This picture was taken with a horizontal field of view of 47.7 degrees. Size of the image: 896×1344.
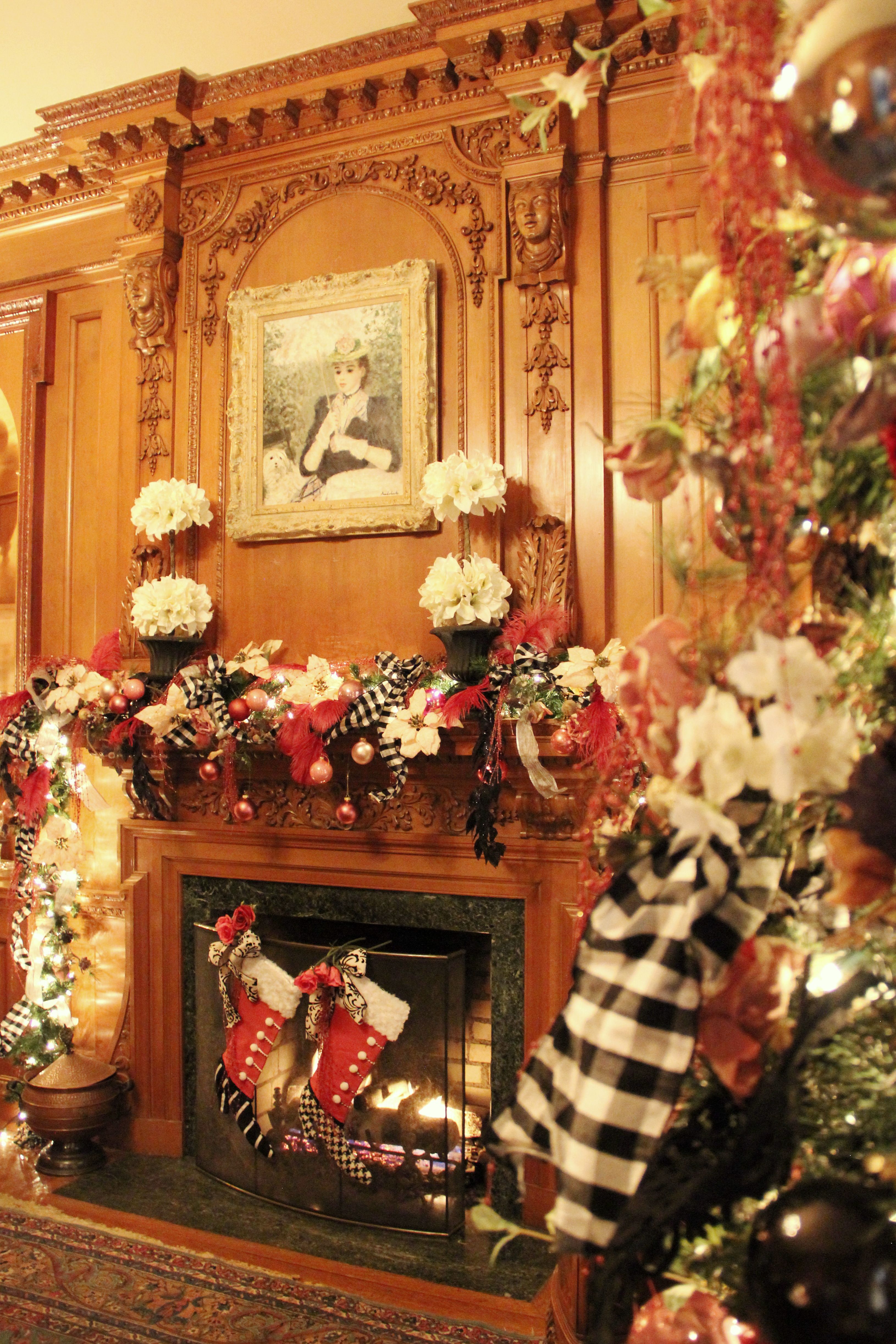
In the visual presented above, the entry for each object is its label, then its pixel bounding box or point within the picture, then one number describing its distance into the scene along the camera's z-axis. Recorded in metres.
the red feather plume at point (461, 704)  2.88
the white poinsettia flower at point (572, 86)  0.87
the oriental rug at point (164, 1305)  2.59
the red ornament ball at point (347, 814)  3.18
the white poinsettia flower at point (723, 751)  0.71
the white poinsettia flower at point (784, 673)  0.70
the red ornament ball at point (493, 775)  2.90
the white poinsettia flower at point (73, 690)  3.53
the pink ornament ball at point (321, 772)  3.04
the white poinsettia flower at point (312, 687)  3.15
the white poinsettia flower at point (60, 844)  3.75
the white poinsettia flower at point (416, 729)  2.89
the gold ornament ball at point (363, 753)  3.01
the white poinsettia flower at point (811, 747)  0.70
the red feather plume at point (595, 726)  2.77
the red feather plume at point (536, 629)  3.01
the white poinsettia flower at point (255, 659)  3.33
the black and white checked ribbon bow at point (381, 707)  3.02
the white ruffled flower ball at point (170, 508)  3.54
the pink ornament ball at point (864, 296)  0.79
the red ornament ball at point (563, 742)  2.80
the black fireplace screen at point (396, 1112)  3.08
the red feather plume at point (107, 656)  3.71
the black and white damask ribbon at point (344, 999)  3.11
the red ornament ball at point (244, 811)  3.32
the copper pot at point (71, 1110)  3.47
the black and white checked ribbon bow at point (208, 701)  3.21
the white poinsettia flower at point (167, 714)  3.24
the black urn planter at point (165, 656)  3.48
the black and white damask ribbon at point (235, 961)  3.29
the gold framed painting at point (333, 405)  3.37
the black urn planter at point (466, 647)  3.04
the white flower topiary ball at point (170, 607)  3.45
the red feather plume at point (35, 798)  3.68
